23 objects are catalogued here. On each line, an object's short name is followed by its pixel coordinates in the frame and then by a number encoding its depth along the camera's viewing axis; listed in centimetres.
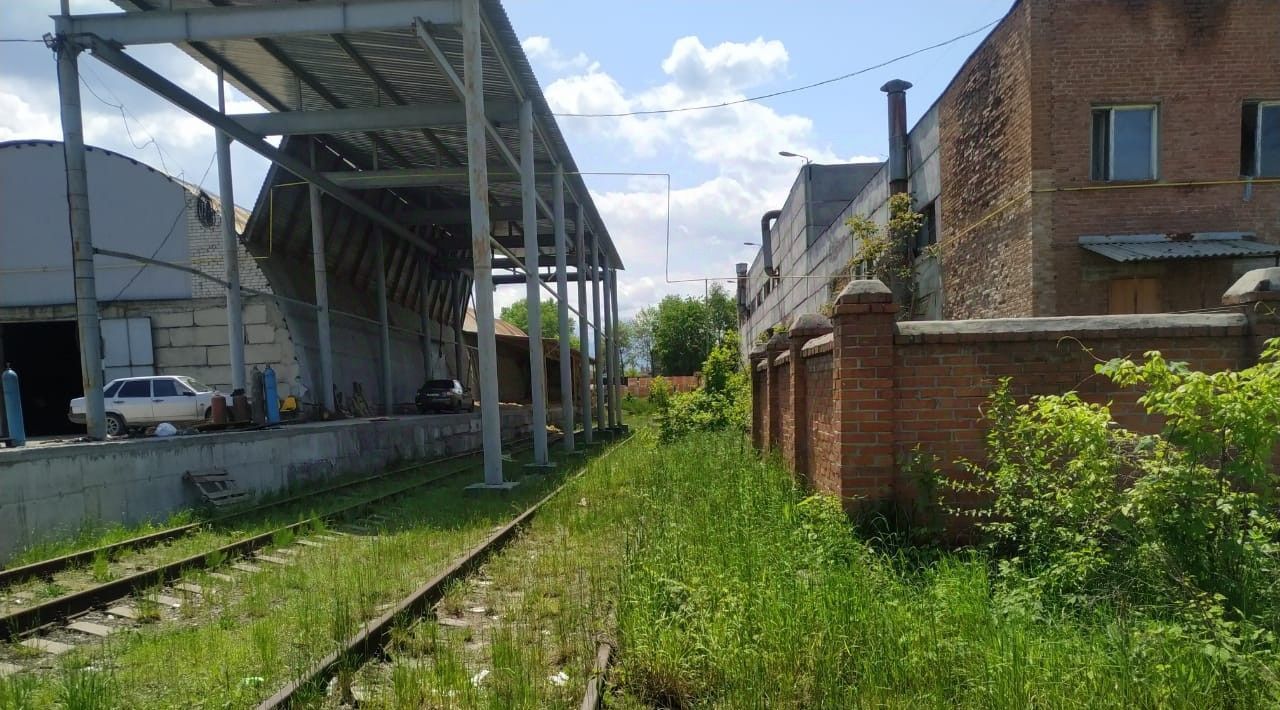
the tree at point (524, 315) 10580
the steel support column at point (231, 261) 1708
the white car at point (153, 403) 1916
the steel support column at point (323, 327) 2073
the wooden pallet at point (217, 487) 1020
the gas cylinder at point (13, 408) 1045
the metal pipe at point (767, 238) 4012
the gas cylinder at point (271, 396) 1869
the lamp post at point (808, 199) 2923
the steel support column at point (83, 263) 1147
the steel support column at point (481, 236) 1122
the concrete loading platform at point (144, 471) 753
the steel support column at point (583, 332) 2162
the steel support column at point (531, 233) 1451
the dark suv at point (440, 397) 2808
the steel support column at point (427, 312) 3116
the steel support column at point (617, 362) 2944
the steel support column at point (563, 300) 1794
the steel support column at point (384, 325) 2531
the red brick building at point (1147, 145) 1312
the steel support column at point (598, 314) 2503
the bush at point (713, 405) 1694
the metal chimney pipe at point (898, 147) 1931
